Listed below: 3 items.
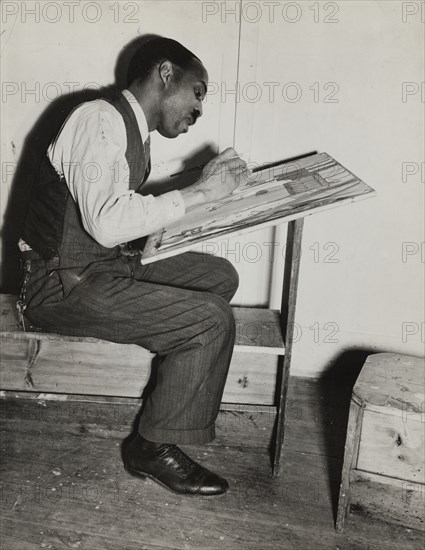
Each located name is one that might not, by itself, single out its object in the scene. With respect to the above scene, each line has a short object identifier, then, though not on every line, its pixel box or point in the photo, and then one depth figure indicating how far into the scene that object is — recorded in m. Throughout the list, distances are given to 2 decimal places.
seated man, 1.80
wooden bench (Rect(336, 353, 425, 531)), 1.71
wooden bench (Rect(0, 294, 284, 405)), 2.35
